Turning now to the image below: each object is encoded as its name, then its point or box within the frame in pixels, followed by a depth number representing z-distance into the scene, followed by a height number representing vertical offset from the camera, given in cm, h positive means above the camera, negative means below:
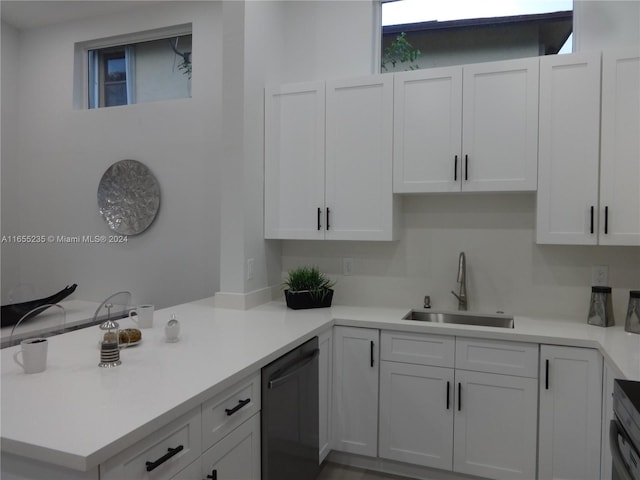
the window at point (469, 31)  281 +130
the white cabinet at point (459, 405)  226 -93
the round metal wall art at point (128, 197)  378 +24
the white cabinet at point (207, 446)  119 -67
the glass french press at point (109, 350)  162 -46
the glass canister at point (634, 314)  228 -43
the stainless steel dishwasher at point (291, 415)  183 -85
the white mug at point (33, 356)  153 -45
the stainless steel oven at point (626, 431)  124 -61
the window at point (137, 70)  379 +136
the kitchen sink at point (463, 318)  272 -57
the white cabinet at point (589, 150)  230 +41
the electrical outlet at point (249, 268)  284 -27
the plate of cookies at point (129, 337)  184 -47
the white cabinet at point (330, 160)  276 +42
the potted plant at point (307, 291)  279 -41
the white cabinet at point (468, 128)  247 +57
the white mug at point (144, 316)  221 -45
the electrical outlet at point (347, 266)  312 -27
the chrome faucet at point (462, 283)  277 -34
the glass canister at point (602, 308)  241 -43
